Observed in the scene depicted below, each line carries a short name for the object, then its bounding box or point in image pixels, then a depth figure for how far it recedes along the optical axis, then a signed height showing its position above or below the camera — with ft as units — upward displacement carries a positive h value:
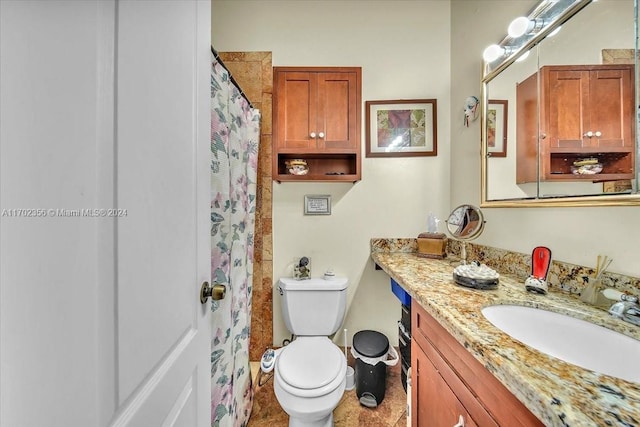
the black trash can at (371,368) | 4.21 -2.89
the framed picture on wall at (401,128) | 5.57 +2.06
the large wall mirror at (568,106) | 2.40 +1.36
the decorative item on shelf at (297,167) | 5.27 +1.05
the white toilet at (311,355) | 3.39 -2.46
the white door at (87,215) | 0.86 -0.01
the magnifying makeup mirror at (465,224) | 4.03 -0.18
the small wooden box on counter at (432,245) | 4.88 -0.67
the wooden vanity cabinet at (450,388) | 1.69 -1.57
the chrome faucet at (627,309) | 2.04 -0.86
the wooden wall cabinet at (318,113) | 5.17 +2.23
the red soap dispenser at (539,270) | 2.79 -0.71
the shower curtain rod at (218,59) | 2.83 +1.98
